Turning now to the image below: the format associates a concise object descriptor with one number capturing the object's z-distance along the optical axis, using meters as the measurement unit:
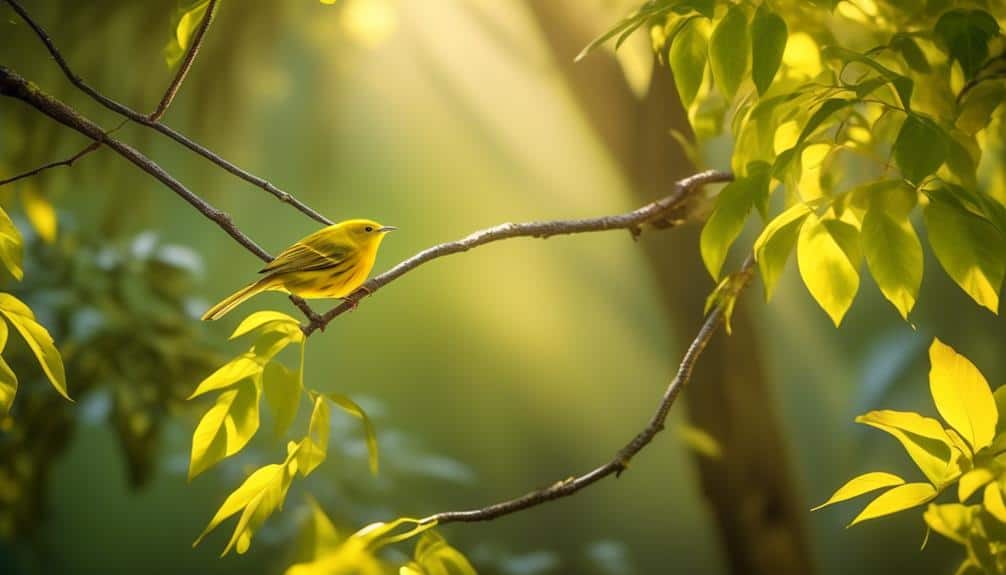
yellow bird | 8.03
